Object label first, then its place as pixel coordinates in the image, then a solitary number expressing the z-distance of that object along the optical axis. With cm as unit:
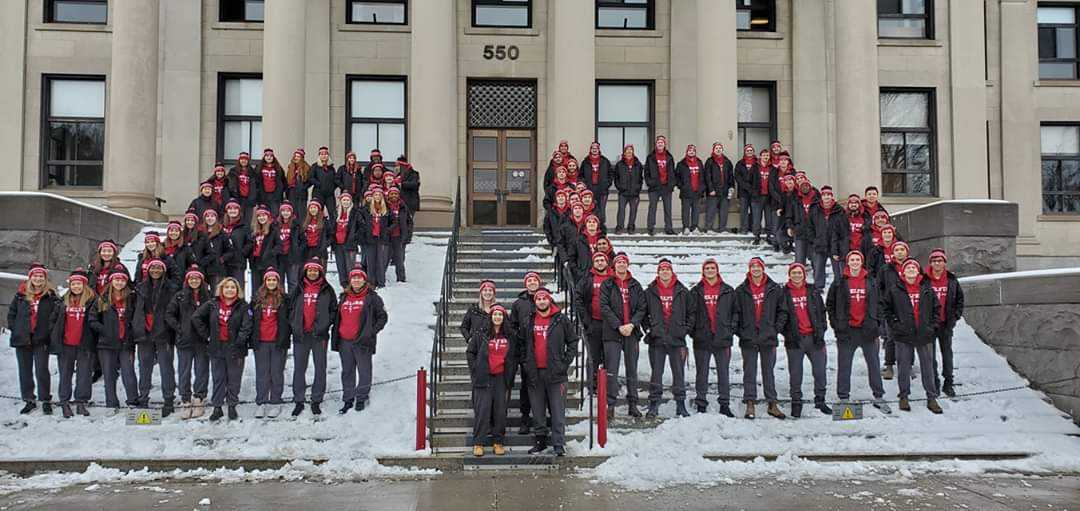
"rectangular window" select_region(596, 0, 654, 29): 2469
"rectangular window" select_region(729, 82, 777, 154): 2484
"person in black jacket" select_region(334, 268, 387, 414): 1159
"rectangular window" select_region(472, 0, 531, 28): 2445
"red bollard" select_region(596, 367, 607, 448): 1034
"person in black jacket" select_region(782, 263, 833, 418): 1176
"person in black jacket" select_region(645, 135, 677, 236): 1855
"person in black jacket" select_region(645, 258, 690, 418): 1159
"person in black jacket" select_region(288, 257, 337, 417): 1162
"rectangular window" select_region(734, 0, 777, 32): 2477
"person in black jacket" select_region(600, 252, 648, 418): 1156
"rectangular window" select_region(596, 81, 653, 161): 2464
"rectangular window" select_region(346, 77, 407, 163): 2411
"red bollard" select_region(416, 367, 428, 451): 1039
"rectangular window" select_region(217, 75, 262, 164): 2408
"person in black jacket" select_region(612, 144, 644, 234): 1848
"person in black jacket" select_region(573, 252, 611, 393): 1202
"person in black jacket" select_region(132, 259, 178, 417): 1168
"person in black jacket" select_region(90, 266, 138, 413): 1172
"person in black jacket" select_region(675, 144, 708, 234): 1848
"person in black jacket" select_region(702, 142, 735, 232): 1856
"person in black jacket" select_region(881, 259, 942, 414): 1196
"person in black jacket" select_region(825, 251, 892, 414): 1189
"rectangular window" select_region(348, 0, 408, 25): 2423
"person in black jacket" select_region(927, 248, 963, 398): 1220
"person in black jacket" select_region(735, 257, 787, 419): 1166
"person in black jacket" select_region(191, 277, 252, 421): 1147
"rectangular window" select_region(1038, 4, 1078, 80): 2566
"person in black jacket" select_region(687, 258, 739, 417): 1170
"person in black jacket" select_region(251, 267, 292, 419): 1166
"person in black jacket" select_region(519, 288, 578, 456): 1038
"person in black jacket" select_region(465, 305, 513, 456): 1038
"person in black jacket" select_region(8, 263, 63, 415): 1170
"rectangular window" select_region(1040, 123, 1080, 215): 2556
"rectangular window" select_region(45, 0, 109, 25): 2372
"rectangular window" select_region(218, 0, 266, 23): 2392
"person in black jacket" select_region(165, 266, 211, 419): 1160
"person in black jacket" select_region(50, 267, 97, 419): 1170
